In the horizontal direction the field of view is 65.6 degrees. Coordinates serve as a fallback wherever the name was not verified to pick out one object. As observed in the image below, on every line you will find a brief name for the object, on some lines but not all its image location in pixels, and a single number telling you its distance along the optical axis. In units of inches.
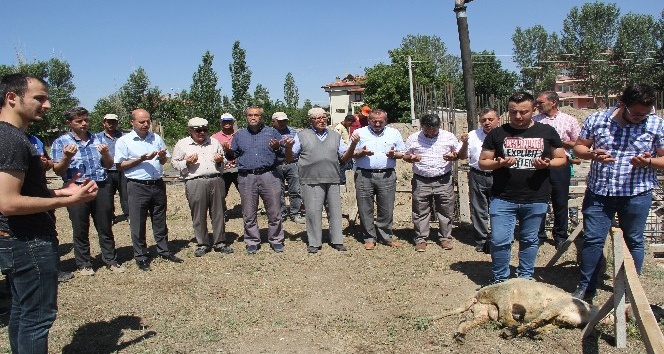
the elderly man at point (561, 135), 240.5
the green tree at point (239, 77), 1125.1
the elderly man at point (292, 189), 346.0
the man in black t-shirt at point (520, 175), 181.9
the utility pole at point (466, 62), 280.8
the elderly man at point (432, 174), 258.7
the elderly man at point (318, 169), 260.7
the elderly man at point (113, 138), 302.8
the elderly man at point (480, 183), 251.1
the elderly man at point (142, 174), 237.8
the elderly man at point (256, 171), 259.9
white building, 2541.8
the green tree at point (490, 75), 1702.8
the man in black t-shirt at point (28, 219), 110.7
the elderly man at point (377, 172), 262.7
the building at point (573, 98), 1855.1
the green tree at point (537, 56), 1987.0
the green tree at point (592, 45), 1787.6
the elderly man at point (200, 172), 256.2
